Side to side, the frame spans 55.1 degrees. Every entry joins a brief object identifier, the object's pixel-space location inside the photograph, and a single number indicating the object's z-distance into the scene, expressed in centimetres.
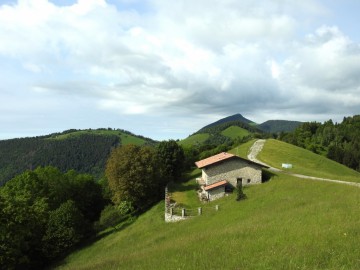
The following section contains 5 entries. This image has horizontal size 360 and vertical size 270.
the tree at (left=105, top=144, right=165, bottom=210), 5359
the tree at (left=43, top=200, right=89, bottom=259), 4553
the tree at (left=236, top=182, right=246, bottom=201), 4108
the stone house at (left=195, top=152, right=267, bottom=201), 5228
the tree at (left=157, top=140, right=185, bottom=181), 6938
